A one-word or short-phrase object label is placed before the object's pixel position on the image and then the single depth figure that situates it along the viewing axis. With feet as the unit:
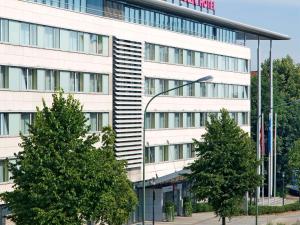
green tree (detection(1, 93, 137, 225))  115.34
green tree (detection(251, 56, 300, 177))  328.70
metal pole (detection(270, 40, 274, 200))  272.72
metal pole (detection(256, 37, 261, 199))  271.47
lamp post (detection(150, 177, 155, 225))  198.18
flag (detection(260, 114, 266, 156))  242.62
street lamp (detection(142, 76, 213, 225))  134.02
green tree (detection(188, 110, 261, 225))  170.50
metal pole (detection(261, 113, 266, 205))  244.50
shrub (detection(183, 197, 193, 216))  224.74
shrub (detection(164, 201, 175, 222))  209.97
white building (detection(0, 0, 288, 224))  160.76
